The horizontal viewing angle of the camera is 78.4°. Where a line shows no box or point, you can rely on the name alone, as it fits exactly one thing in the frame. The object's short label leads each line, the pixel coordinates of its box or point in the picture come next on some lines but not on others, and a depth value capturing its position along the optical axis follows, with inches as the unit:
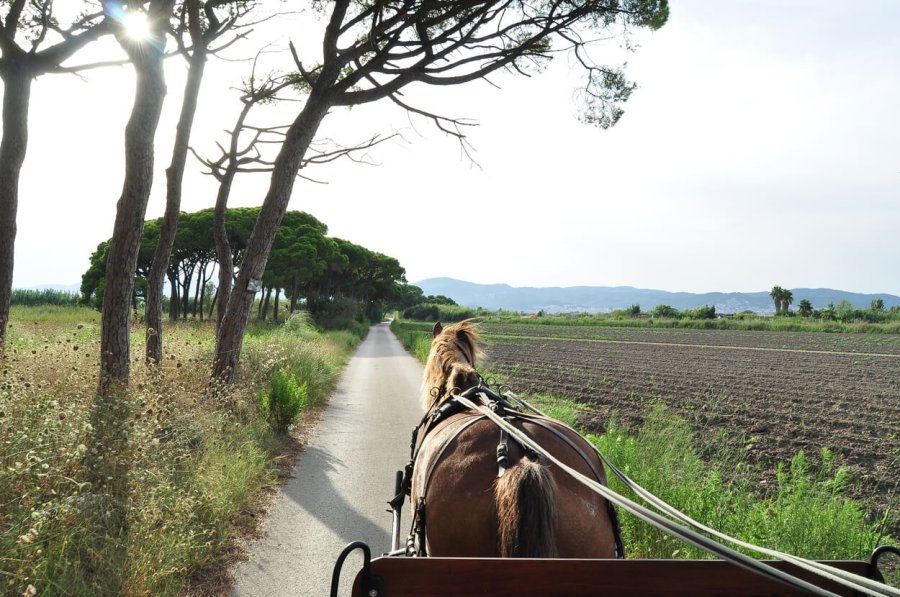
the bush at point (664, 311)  3169.3
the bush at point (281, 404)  319.3
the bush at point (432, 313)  3289.9
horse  84.2
